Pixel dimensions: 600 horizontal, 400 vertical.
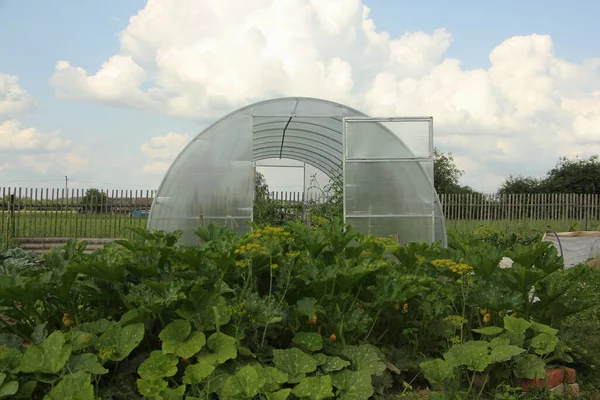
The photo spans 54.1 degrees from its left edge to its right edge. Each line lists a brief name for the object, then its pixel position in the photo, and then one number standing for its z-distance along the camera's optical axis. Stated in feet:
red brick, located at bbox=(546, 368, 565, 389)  11.19
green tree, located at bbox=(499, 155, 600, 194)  97.81
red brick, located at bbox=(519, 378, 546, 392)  10.90
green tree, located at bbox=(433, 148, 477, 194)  103.04
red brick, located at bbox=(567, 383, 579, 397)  11.22
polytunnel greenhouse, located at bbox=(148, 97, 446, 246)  29.55
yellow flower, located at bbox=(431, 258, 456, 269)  11.21
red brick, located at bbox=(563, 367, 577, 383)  11.46
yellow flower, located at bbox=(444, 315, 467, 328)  10.68
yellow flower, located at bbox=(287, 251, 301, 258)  10.53
